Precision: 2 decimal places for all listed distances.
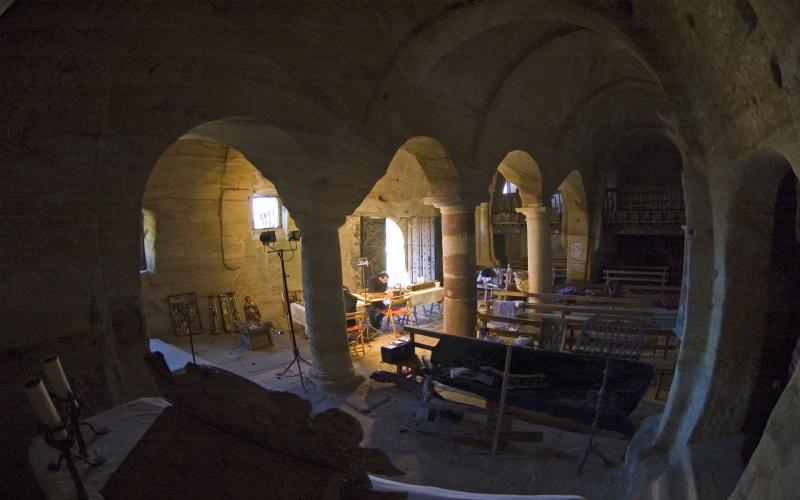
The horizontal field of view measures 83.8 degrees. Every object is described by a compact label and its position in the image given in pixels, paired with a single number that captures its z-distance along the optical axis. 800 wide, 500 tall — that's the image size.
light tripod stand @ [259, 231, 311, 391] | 6.56
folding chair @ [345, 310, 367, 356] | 9.85
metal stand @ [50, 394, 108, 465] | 2.27
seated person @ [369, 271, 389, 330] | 11.36
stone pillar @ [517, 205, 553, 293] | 11.06
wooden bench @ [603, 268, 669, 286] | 14.82
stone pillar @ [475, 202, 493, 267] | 19.58
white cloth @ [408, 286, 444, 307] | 11.50
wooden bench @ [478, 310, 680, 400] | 6.63
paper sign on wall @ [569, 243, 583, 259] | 15.28
